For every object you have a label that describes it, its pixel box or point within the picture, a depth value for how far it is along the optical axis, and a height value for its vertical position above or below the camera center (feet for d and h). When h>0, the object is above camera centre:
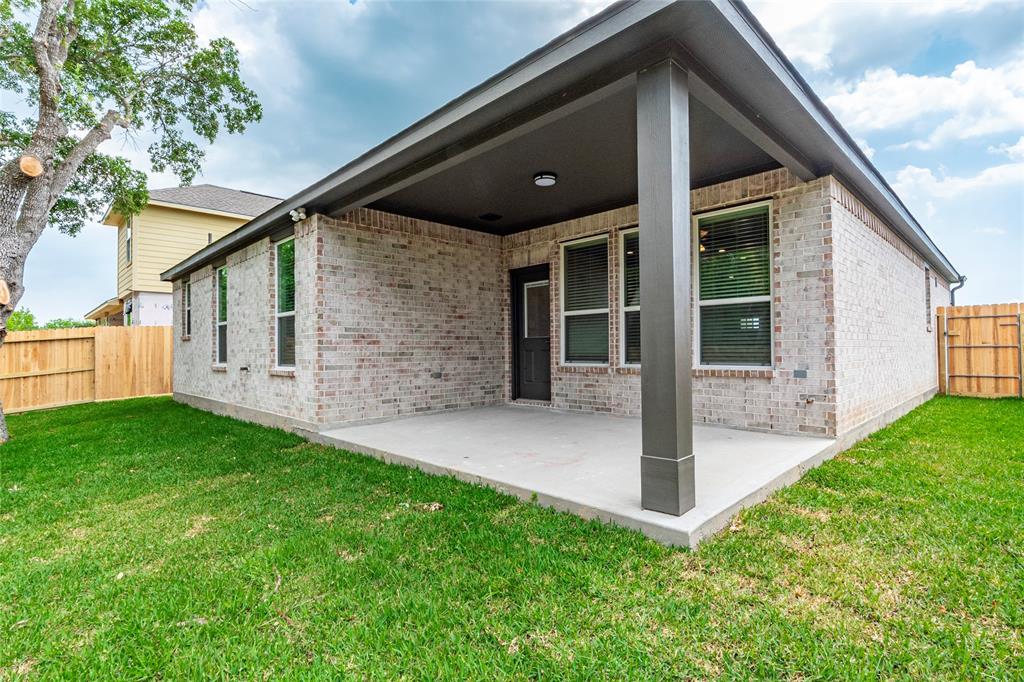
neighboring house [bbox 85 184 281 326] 43.01 +10.28
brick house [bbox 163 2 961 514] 8.84 +2.93
